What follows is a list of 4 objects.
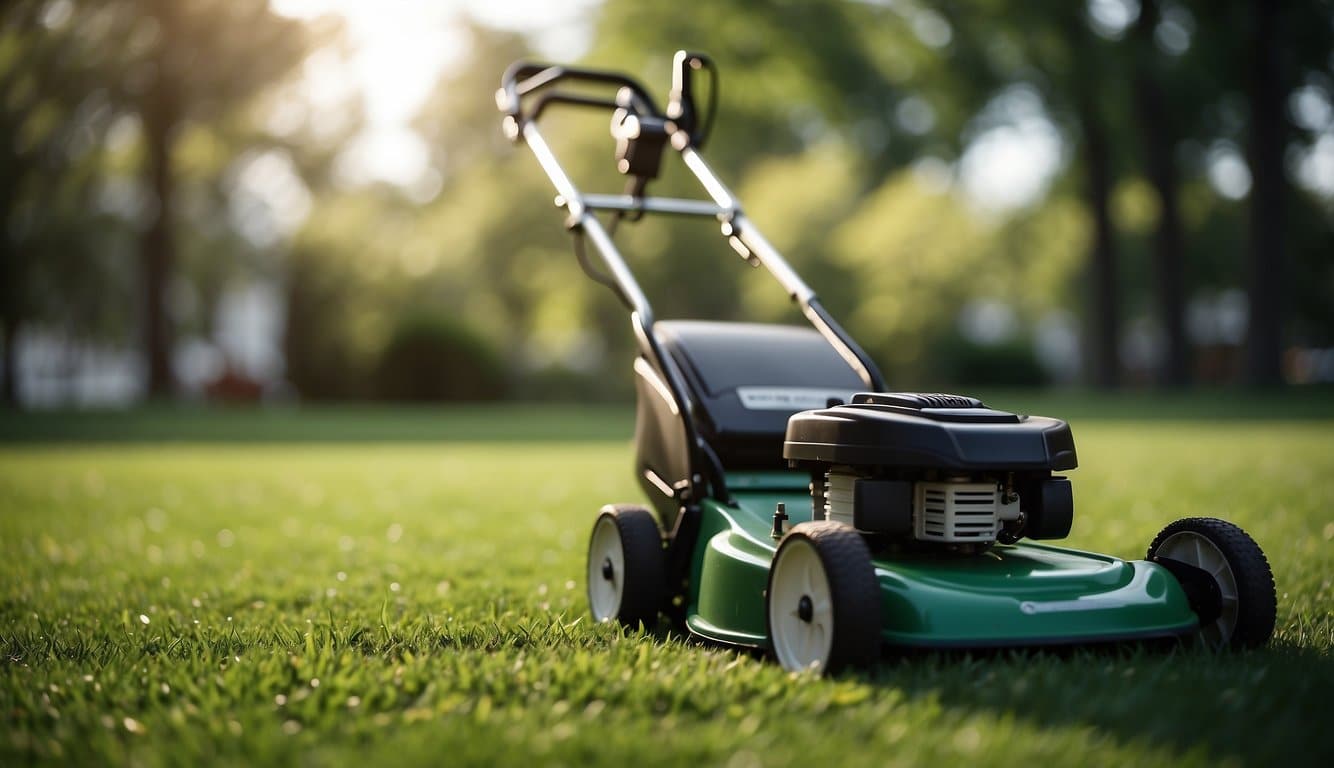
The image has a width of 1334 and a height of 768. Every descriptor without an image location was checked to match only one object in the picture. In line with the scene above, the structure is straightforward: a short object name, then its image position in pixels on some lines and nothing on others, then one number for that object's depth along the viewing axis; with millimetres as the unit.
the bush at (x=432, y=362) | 24953
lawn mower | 2904
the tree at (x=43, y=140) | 19922
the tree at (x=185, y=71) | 21078
